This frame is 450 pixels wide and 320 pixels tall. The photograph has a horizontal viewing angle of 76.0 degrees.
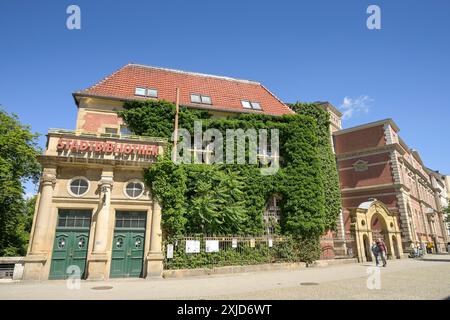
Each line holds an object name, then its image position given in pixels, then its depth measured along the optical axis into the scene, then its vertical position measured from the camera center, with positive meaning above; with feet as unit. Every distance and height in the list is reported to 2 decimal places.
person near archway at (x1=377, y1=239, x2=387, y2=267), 57.47 -1.40
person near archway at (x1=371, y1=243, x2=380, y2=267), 59.00 -1.81
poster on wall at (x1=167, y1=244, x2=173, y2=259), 48.52 -1.09
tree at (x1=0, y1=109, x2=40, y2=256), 76.48 +20.62
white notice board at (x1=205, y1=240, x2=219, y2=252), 51.39 -0.37
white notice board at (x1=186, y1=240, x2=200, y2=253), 50.08 -0.33
